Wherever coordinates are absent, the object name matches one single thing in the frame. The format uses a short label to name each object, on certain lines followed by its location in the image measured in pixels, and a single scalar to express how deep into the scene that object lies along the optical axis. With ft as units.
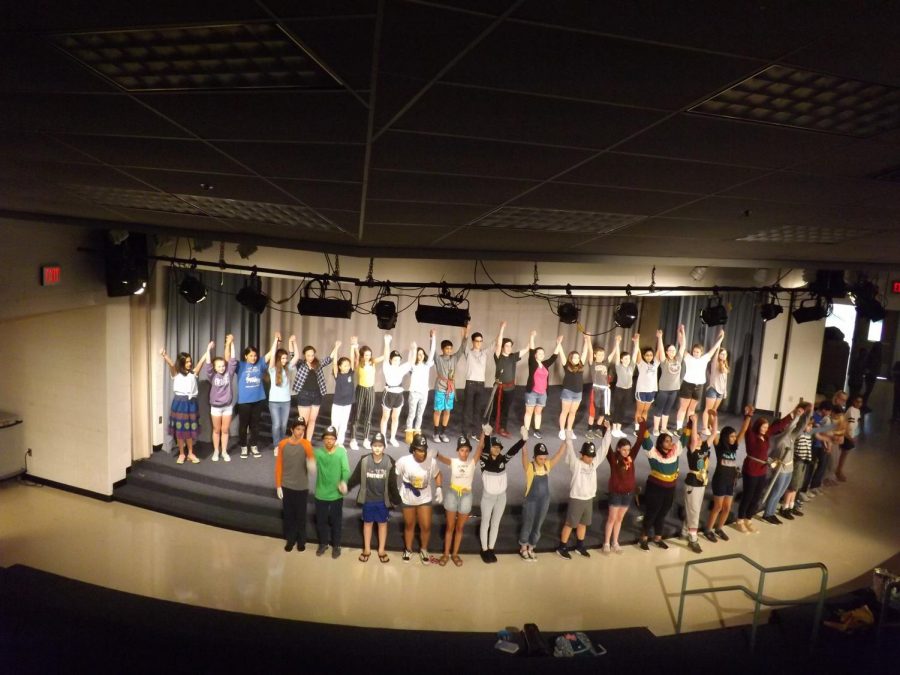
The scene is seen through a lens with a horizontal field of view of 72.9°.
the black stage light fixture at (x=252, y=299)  20.63
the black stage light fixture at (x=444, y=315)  20.77
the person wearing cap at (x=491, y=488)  18.24
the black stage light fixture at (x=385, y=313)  20.43
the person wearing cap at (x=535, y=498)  18.44
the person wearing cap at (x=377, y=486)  17.84
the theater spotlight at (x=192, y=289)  20.84
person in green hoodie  17.79
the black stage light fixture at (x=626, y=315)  22.22
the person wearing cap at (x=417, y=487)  17.75
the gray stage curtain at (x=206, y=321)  23.72
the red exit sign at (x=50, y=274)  18.54
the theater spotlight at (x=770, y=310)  23.81
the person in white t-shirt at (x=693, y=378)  27.58
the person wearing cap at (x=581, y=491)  18.74
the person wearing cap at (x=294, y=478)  18.15
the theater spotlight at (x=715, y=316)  23.89
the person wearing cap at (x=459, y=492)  18.10
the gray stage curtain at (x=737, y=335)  31.91
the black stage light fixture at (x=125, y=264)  20.68
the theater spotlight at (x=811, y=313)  24.91
